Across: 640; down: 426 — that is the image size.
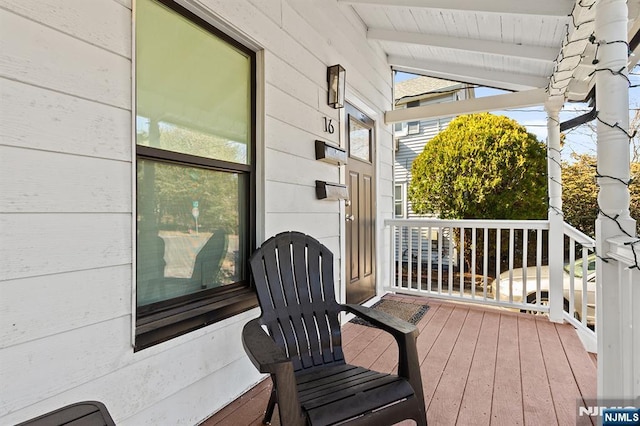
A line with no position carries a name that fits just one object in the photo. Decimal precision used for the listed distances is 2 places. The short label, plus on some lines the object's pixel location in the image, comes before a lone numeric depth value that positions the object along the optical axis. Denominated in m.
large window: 1.51
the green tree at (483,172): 5.60
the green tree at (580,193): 5.30
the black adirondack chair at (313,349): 1.19
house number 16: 2.87
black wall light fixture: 2.90
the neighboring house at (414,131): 7.36
